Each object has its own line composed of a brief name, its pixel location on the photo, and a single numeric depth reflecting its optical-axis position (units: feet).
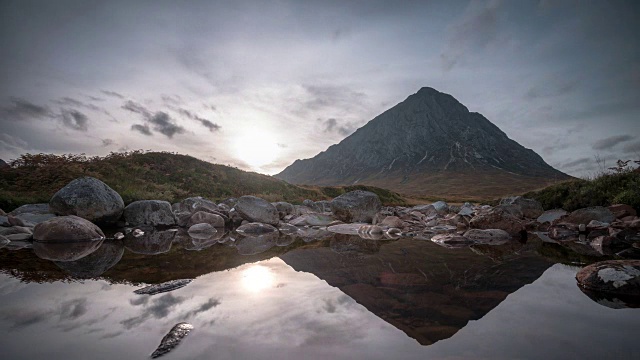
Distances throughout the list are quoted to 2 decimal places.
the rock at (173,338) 8.41
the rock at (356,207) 55.16
